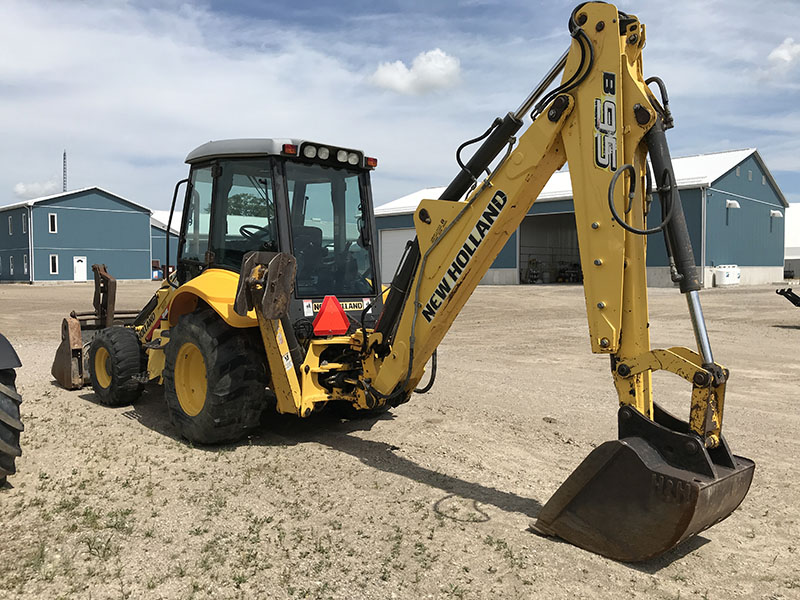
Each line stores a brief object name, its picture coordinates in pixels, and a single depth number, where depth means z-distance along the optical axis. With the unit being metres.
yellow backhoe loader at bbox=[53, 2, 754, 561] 3.66
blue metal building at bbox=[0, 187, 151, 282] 39.72
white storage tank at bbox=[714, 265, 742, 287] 30.27
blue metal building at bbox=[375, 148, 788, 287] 29.27
